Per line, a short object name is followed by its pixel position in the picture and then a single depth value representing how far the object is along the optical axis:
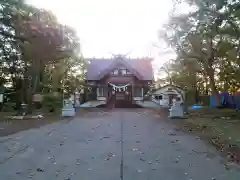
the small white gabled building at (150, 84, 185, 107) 20.03
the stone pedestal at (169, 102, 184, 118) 8.87
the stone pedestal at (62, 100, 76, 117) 9.60
